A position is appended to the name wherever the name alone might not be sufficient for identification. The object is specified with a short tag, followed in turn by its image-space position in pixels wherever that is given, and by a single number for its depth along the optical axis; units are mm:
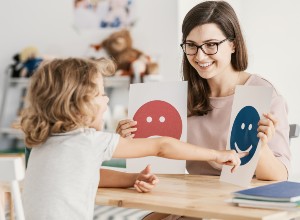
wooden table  1677
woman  2182
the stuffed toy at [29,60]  5613
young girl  1757
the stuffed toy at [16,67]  5683
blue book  1697
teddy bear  5060
